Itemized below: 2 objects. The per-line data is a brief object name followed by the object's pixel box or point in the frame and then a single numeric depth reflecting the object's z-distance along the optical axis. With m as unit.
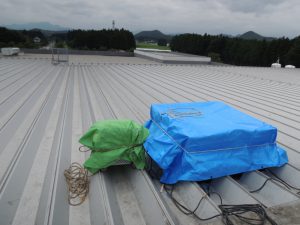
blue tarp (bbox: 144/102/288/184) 2.23
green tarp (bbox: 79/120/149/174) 2.31
